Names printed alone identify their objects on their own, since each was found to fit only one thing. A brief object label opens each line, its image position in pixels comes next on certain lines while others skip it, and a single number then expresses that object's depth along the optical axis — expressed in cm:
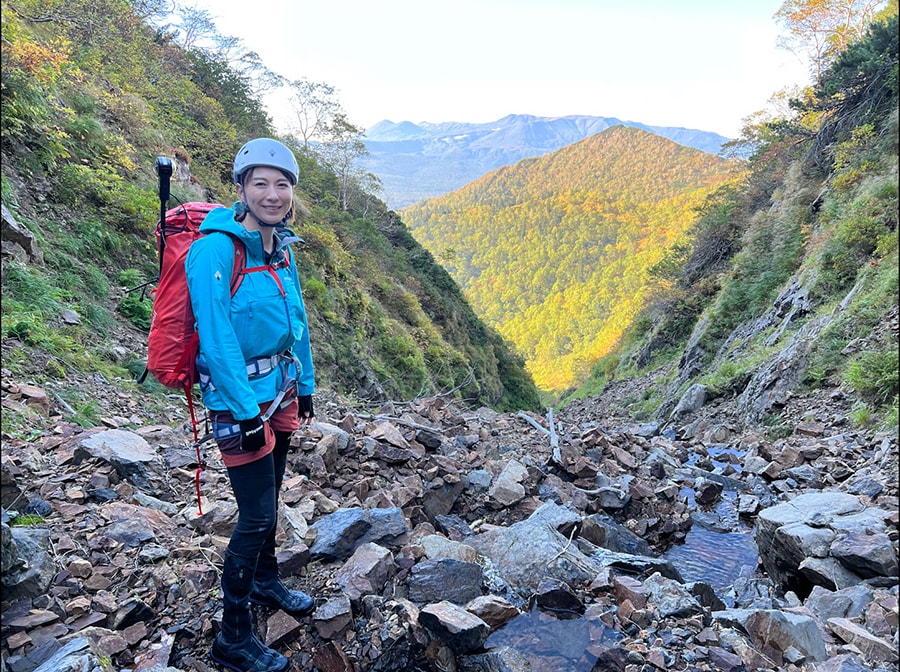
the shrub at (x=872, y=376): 334
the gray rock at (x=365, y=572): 285
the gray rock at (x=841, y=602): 282
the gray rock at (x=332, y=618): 262
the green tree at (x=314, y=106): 2967
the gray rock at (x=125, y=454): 374
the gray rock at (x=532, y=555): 328
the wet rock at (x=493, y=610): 282
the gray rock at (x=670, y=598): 291
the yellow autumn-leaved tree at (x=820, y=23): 1309
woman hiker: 205
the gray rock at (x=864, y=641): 213
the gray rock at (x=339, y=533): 324
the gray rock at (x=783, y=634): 251
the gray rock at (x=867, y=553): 284
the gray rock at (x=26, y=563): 201
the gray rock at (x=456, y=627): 257
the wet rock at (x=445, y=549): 331
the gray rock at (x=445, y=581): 297
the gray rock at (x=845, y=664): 221
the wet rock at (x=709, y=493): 627
